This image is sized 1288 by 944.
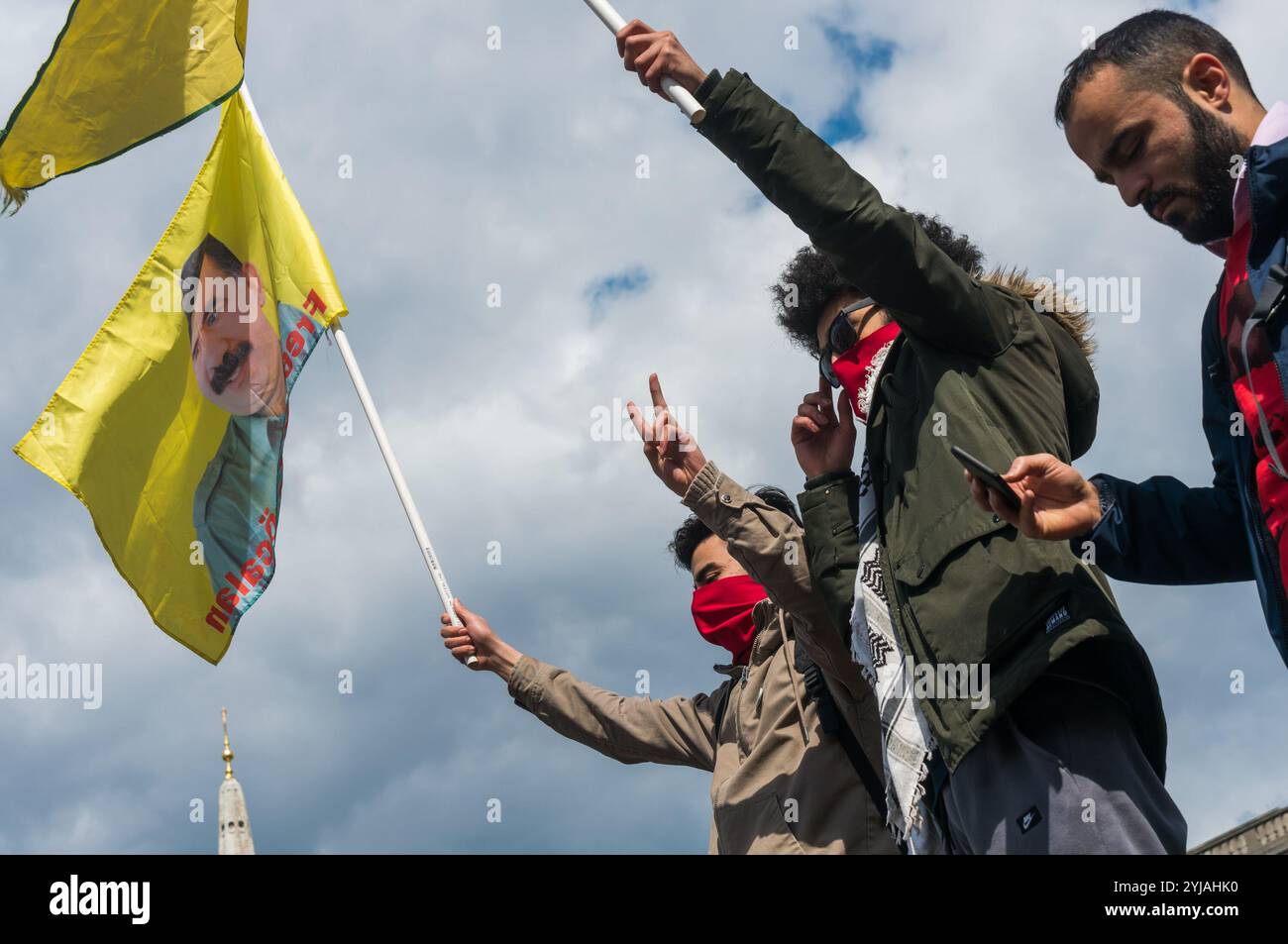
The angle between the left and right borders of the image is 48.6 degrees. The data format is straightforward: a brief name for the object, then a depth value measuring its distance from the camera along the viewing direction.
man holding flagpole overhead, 3.45
